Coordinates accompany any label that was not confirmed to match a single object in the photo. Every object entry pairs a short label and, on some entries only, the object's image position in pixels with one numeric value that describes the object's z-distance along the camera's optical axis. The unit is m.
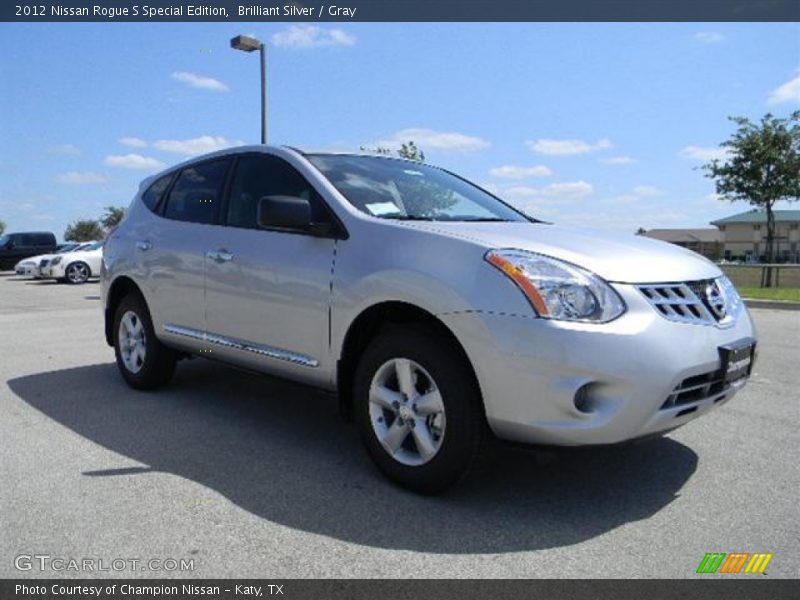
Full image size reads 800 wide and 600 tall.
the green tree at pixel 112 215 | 76.43
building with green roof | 93.44
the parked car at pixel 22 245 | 29.72
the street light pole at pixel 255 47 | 13.81
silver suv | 2.88
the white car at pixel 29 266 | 23.20
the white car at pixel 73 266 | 22.31
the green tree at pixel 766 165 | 25.52
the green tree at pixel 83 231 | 88.62
